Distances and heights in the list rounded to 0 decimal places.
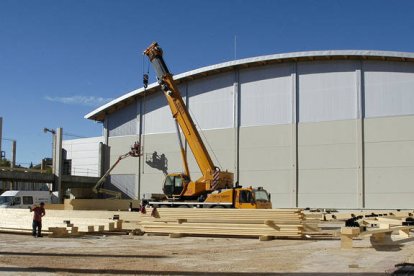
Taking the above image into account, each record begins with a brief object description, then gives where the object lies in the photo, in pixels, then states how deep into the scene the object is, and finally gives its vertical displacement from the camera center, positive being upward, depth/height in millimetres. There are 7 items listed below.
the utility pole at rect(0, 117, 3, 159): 42888 +3657
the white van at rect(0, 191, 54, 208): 32281 -1725
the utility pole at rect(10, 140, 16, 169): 48312 +1568
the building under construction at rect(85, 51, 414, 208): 34875 +3758
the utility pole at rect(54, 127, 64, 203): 44438 +1071
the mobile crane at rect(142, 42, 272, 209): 23609 -462
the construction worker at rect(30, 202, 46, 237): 20641 -1933
